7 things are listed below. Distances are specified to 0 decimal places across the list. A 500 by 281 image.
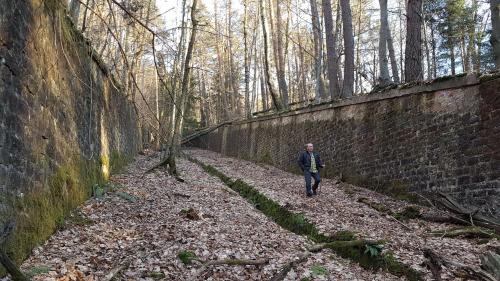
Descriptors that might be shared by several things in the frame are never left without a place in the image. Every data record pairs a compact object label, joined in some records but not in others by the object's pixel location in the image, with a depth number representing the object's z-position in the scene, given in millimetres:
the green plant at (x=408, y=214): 8289
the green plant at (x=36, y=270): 4063
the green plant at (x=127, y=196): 8268
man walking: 10541
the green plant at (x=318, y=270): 5373
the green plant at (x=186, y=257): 5289
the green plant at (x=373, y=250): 5984
